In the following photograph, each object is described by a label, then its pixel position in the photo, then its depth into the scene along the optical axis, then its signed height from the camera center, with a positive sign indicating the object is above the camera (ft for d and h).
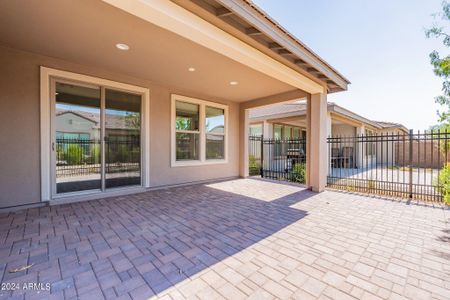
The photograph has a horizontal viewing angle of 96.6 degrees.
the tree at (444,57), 12.30 +5.91
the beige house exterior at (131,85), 8.85 +5.04
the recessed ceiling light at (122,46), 11.09 +5.76
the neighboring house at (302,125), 28.94 +4.49
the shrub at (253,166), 28.07 -2.56
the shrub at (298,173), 22.75 -2.93
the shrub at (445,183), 13.16 -2.58
